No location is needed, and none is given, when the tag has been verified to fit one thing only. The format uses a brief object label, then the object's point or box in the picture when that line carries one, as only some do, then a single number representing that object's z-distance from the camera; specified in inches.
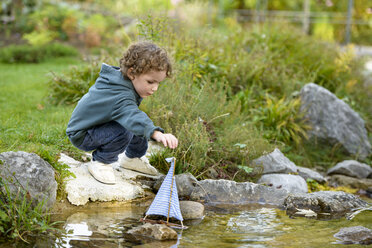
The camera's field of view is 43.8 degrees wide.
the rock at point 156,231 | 129.3
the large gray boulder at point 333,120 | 269.7
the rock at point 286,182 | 199.2
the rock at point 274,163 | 212.2
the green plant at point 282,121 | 261.1
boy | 141.9
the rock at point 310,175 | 222.8
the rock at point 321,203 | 170.7
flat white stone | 156.4
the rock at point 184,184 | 172.9
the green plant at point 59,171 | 153.5
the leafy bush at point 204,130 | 189.8
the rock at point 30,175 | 134.5
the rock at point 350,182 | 226.7
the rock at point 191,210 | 152.1
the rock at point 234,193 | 174.6
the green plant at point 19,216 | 122.2
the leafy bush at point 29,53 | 415.2
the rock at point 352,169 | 240.2
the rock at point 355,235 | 131.0
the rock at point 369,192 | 216.7
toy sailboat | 138.6
